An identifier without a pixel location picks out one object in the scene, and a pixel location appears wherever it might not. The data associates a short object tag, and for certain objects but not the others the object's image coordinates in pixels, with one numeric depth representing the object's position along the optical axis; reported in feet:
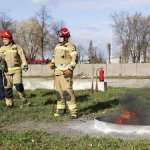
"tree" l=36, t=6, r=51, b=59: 146.94
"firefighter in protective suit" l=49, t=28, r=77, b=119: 23.65
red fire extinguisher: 42.98
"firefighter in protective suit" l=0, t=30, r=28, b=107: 27.55
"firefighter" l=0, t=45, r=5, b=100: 32.39
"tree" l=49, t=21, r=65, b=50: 145.17
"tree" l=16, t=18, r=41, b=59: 167.78
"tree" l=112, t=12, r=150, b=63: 169.11
